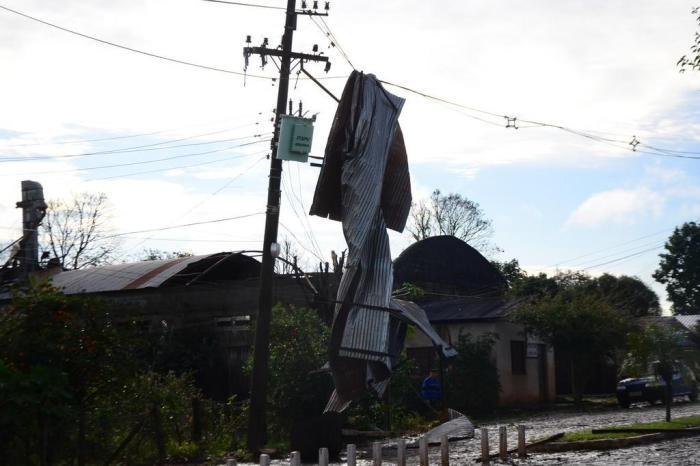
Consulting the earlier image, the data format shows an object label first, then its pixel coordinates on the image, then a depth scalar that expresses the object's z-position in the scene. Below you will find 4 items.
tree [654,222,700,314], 77.25
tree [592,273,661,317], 62.28
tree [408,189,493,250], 67.94
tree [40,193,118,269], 60.06
